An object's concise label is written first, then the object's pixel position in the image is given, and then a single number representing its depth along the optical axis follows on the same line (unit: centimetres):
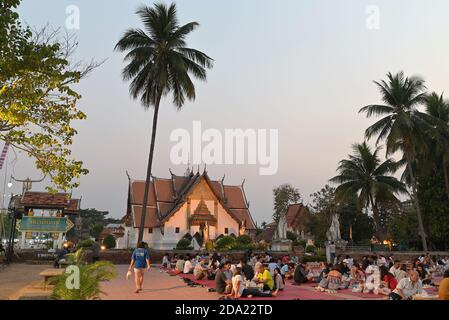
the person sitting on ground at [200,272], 1758
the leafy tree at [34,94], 1009
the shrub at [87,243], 3296
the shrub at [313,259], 2959
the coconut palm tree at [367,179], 4088
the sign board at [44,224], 2900
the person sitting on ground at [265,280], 1295
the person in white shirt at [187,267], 2002
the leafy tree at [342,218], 4884
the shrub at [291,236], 4761
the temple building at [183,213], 4234
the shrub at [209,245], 3399
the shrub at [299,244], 3934
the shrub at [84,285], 884
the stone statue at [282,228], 4316
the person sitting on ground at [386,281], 1277
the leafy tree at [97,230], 6583
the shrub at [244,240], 3539
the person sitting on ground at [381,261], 2107
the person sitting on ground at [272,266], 1611
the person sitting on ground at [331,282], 1420
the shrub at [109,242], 3581
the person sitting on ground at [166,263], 2481
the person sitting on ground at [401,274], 1285
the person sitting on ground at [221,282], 1286
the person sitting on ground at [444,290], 877
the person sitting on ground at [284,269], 1779
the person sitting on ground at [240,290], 1172
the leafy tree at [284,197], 6675
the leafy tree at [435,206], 3806
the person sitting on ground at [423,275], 1584
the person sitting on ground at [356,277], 1595
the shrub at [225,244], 3300
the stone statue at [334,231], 4055
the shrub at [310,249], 3450
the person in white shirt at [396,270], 1348
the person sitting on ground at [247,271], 1488
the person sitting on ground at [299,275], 1656
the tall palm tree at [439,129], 3616
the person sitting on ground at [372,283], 1359
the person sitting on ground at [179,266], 2092
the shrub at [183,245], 3578
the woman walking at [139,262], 1280
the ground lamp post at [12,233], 2489
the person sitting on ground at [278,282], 1364
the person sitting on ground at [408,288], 1029
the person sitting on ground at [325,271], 1484
